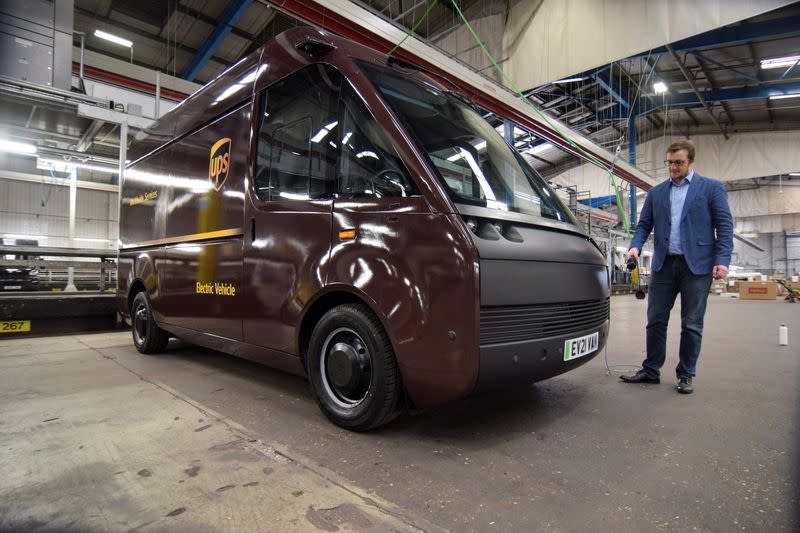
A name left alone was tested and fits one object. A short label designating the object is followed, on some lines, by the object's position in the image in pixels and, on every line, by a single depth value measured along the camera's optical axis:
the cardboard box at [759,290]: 13.28
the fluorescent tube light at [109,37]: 9.59
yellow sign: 4.52
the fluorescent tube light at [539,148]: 18.10
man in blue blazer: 2.55
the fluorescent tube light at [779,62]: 11.13
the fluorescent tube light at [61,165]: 7.33
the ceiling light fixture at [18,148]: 6.03
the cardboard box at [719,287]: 18.27
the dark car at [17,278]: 5.37
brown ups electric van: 1.64
